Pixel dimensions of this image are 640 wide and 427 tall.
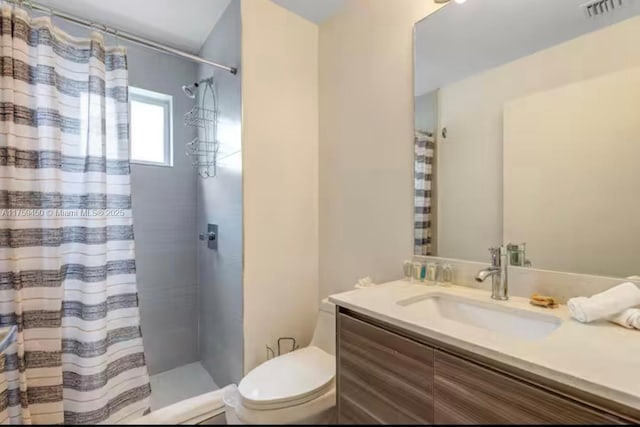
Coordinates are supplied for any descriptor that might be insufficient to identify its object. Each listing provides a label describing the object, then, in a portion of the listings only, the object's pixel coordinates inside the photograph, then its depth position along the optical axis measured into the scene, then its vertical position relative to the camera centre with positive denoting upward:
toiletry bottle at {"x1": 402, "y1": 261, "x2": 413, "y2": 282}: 1.51 -0.30
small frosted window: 2.28 +0.65
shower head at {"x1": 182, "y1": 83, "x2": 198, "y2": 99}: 2.22 +0.92
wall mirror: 1.00 +0.31
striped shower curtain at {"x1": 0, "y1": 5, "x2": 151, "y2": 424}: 1.46 -0.11
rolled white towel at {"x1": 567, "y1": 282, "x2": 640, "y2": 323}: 0.88 -0.27
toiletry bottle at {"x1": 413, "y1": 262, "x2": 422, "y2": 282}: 1.45 -0.29
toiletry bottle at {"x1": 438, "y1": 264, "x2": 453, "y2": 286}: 1.40 -0.30
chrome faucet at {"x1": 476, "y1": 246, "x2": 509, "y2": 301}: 1.15 -0.24
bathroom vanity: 0.62 -0.39
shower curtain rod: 1.50 +0.95
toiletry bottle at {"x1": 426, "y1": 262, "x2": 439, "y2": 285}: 1.42 -0.29
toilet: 1.19 -0.76
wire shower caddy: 2.19 +0.60
